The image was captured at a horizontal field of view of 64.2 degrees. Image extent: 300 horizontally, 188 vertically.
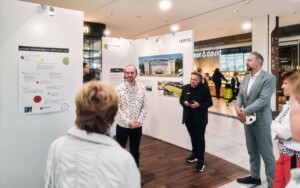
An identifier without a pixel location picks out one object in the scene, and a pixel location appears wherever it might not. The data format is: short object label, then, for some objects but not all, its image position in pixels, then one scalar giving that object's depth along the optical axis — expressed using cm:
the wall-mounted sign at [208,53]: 1411
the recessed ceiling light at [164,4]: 587
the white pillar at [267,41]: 766
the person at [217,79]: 1284
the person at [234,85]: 1127
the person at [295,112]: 159
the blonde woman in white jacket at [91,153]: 109
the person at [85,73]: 503
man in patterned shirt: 322
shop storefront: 1302
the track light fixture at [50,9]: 240
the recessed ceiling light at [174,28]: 882
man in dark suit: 374
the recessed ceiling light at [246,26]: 890
